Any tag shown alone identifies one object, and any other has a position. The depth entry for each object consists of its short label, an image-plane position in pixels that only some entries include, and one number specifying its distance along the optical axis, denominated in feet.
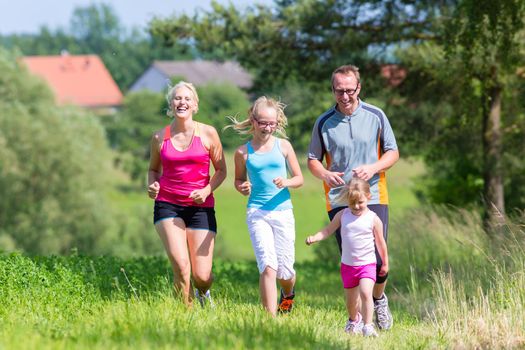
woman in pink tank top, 59.82
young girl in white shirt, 55.01
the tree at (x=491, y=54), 104.22
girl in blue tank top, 57.77
